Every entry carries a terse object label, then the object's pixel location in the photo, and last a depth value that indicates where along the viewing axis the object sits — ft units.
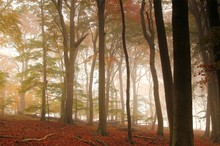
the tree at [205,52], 55.97
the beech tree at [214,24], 24.58
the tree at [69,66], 56.03
